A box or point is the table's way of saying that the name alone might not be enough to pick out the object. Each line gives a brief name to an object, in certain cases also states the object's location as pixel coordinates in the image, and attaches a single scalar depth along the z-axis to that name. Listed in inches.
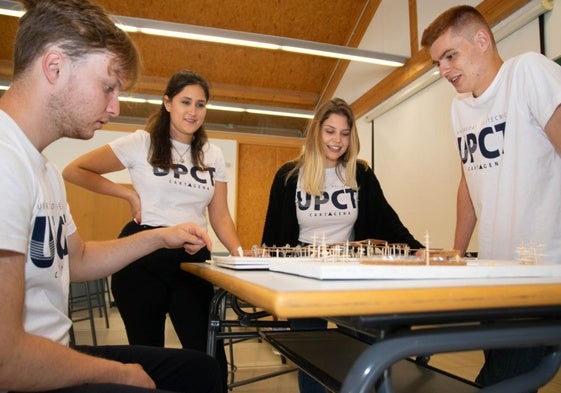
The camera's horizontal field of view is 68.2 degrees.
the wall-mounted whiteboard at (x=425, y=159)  156.3
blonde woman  75.5
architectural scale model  32.4
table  21.2
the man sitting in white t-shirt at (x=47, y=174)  24.4
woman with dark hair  58.2
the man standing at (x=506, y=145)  46.4
